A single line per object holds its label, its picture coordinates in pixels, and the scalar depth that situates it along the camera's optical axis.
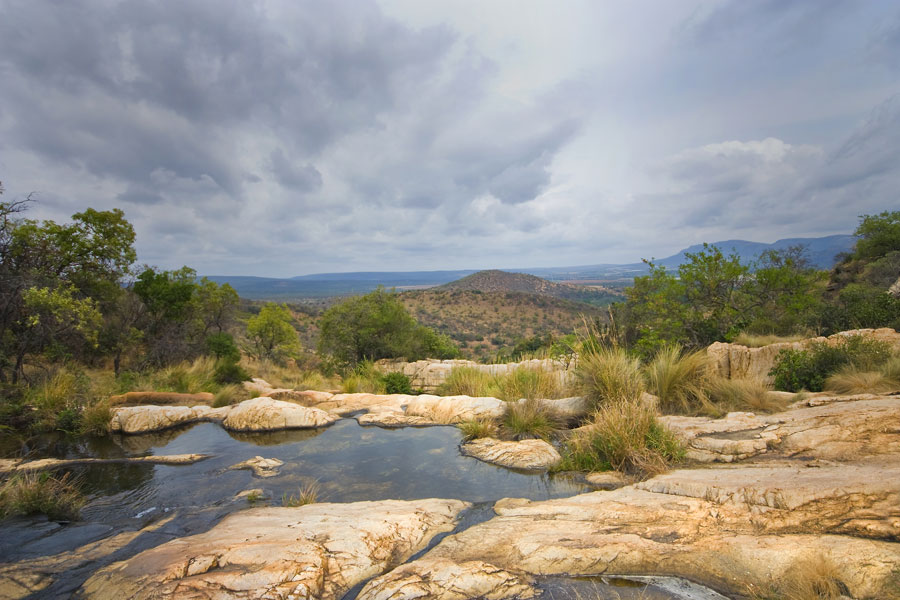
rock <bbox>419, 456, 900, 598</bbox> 3.13
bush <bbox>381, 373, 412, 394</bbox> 12.98
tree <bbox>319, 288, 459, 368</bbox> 19.45
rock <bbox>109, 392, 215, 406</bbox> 9.78
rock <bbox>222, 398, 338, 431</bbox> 8.75
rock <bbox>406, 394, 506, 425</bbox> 8.71
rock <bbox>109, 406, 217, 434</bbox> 8.57
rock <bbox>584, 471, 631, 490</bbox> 5.36
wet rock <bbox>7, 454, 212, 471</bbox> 6.32
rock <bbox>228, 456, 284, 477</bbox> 6.36
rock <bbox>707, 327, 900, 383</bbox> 8.30
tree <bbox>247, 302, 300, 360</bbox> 21.89
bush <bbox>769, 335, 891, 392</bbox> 7.43
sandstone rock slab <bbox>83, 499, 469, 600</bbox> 3.08
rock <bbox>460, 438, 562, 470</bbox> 6.35
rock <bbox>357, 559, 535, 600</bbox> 3.07
